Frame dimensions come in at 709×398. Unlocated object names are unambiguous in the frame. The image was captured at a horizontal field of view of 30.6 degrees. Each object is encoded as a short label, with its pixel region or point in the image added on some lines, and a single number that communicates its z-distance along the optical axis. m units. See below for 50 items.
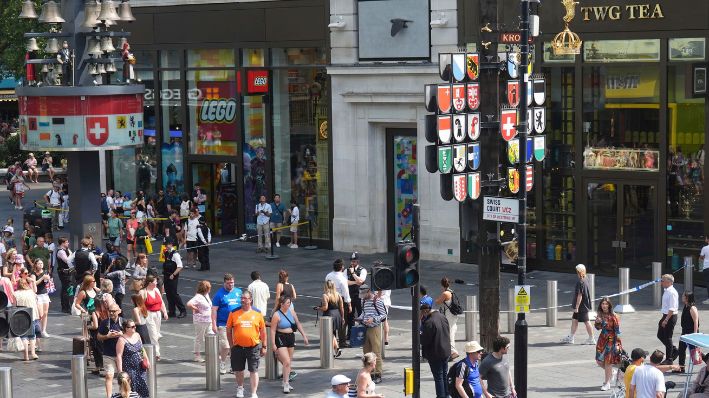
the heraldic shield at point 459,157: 19.39
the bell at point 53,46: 28.30
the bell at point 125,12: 28.99
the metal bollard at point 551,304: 25.38
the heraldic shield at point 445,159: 19.09
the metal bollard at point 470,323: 23.38
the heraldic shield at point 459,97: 19.52
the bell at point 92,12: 28.34
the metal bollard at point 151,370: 19.50
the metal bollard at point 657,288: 27.22
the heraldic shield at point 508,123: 20.05
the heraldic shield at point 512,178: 20.12
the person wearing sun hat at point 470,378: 17.17
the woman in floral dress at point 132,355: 18.97
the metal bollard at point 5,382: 17.83
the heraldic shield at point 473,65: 19.78
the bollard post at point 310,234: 37.03
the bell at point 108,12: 27.59
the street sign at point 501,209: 19.42
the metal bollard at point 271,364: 21.44
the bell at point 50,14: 28.27
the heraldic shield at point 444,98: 19.28
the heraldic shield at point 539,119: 20.36
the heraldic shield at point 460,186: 19.44
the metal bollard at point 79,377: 19.17
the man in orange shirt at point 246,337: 19.83
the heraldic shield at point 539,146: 20.42
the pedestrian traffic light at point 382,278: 16.88
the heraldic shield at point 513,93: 20.45
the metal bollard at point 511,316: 24.56
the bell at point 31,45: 29.08
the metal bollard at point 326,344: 21.88
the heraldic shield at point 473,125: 19.73
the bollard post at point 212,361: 20.53
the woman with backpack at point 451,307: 22.01
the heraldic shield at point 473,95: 19.88
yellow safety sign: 18.98
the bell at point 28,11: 29.05
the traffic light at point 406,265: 16.59
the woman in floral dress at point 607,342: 19.95
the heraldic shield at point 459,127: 19.42
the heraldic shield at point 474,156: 19.69
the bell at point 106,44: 28.39
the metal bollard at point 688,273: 26.83
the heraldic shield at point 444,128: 19.09
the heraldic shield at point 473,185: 19.72
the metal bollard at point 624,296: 26.61
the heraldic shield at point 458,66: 19.56
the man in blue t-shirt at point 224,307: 21.91
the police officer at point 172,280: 26.70
